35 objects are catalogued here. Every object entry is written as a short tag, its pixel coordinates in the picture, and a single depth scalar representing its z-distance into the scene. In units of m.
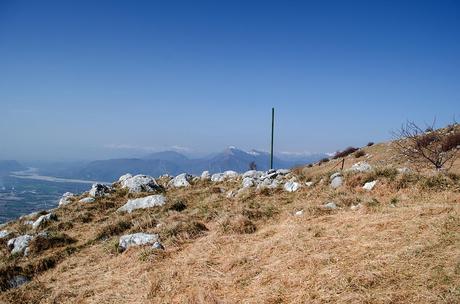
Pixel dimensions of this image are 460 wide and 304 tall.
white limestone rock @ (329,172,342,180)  16.37
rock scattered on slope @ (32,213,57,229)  16.05
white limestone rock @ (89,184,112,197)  22.51
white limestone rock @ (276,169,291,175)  23.08
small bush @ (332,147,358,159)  38.02
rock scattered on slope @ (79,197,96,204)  20.37
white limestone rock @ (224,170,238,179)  25.59
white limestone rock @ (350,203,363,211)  10.78
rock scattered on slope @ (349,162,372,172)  15.88
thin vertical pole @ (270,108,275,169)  33.72
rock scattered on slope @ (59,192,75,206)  22.73
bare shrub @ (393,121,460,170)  17.88
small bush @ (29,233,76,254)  11.88
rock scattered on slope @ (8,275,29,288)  9.10
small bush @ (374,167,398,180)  14.07
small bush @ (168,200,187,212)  16.20
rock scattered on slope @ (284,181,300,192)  16.70
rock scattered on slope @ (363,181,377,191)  13.54
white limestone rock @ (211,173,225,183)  25.34
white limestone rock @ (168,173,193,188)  24.70
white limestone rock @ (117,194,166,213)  16.94
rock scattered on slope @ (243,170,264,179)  23.69
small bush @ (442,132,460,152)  24.31
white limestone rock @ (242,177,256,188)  19.38
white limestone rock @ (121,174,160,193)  22.83
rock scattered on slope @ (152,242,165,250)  9.70
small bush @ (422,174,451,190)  12.09
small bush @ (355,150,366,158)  32.16
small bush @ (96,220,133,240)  12.71
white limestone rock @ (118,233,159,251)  10.27
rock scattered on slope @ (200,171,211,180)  26.54
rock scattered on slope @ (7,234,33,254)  12.16
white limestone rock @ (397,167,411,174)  14.05
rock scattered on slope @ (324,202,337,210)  11.44
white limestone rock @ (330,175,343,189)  15.17
